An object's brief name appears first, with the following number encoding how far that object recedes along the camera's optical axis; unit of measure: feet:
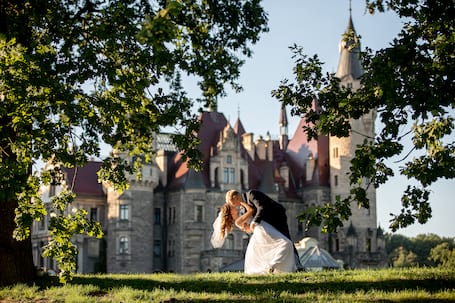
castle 174.60
